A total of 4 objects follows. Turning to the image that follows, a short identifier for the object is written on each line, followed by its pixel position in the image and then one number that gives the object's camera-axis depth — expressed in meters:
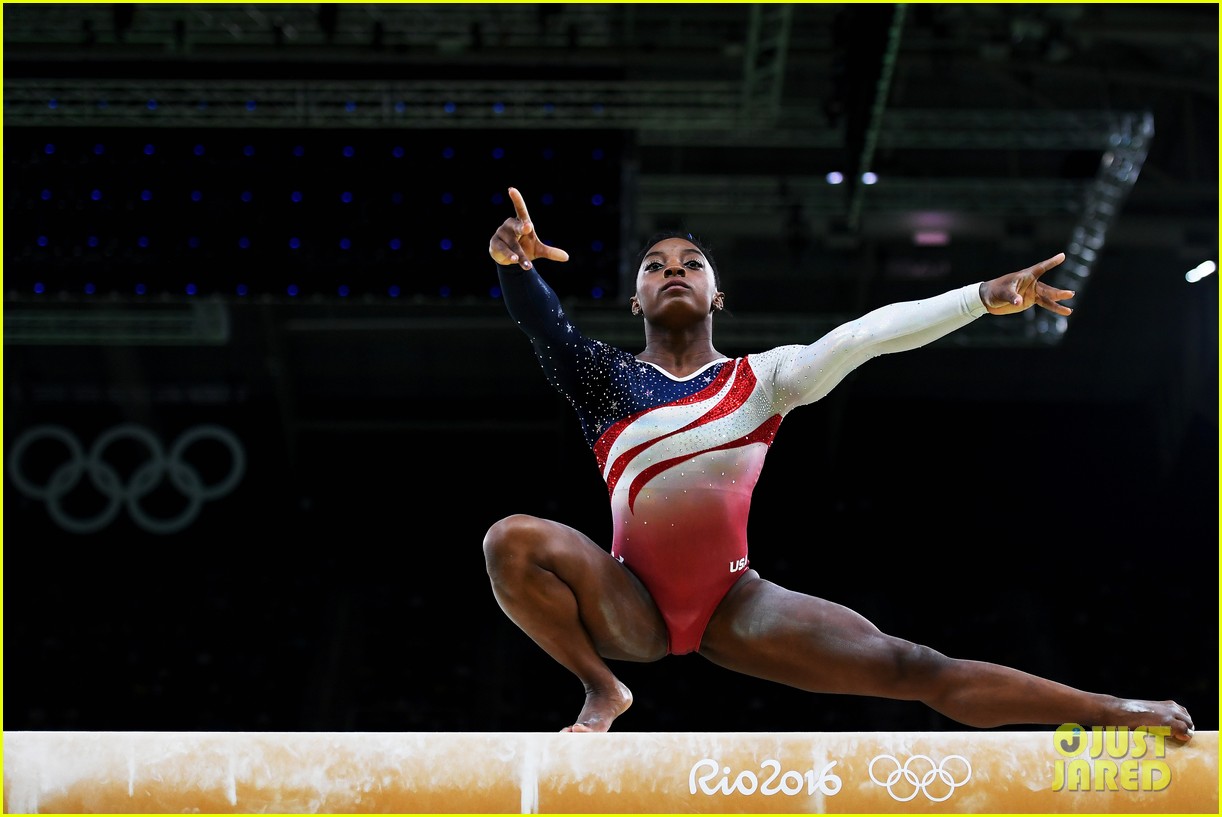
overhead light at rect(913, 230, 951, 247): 20.55
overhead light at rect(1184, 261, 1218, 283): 18.14
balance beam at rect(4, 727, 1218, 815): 5.46
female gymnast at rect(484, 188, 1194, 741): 6.35
